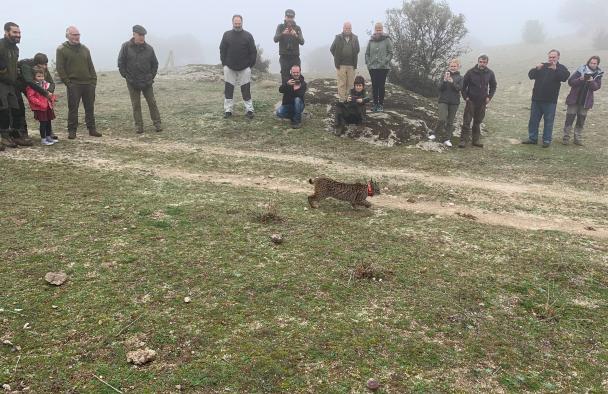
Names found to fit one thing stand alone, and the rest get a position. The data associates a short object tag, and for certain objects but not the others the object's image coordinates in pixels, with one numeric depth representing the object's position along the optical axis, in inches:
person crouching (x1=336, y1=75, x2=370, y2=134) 434.6
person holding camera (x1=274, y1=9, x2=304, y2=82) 476.4
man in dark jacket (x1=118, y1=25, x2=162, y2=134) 406.9
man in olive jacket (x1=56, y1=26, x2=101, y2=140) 370.3
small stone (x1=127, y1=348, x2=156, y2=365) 128.7
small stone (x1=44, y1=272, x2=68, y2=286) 164.2
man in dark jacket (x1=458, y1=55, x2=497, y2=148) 426.3
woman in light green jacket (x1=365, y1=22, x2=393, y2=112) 460.1
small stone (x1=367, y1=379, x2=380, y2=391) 124.7
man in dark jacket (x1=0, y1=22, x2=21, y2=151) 324.8
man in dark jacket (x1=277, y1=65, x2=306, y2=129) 442.9
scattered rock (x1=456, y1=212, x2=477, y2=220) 258.6
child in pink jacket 347.9
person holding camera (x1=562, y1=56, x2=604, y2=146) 440.8
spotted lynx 255.8
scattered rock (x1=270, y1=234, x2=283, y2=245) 208.5
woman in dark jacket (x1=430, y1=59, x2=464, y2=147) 421.4
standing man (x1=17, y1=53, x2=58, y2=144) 342.3
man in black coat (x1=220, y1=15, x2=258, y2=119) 449.4
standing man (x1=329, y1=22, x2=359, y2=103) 464.4
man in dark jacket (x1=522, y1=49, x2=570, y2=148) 431.5
